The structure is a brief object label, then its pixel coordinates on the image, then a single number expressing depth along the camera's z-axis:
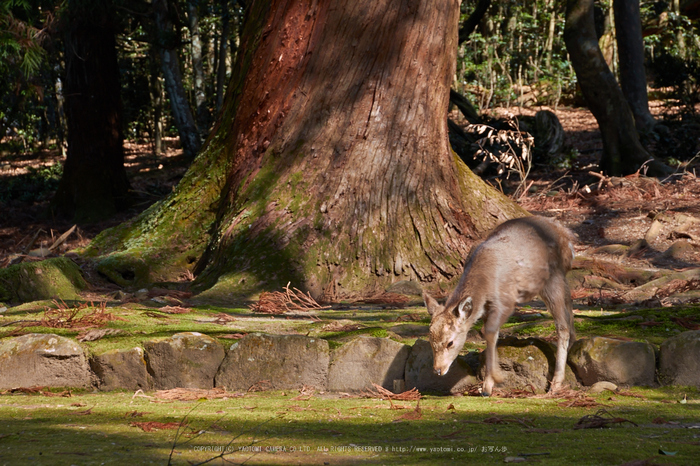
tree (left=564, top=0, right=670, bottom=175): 29.31
